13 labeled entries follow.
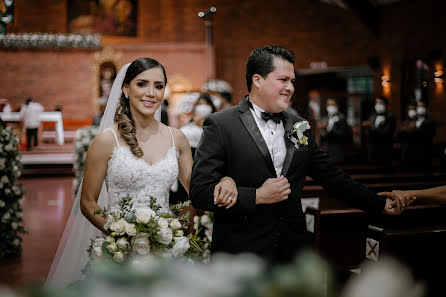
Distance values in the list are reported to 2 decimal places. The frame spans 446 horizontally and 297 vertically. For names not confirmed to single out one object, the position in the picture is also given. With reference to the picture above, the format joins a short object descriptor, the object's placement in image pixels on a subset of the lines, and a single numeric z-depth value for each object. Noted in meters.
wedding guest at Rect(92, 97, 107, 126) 8.74
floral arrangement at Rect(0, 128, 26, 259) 5.47
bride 2.63
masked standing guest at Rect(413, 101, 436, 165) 11.13
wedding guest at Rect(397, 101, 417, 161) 11.41
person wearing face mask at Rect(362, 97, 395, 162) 11.20
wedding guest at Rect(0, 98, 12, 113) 15.40
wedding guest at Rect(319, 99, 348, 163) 10.72
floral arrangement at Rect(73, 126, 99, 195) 7.90
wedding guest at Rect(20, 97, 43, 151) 14.43
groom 2.19
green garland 16.56
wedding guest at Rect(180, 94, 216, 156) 6.20
